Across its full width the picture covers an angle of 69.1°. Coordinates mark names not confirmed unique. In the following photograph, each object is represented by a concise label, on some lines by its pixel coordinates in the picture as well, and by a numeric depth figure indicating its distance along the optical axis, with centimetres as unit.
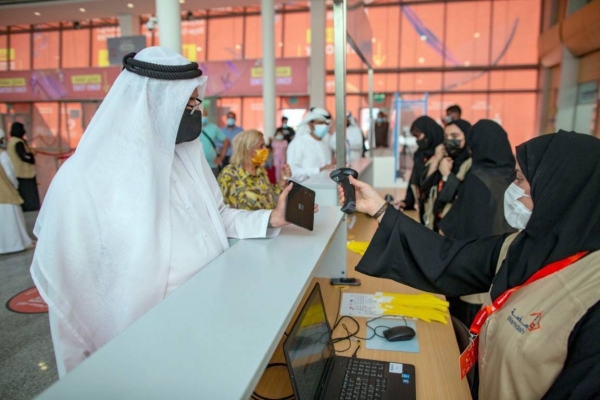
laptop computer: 119
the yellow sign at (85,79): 1159
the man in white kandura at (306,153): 516
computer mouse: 170
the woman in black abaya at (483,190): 273
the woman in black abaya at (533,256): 97
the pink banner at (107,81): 1080
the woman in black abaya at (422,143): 443
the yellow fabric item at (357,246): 285
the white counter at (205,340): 71
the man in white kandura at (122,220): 125
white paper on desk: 195
